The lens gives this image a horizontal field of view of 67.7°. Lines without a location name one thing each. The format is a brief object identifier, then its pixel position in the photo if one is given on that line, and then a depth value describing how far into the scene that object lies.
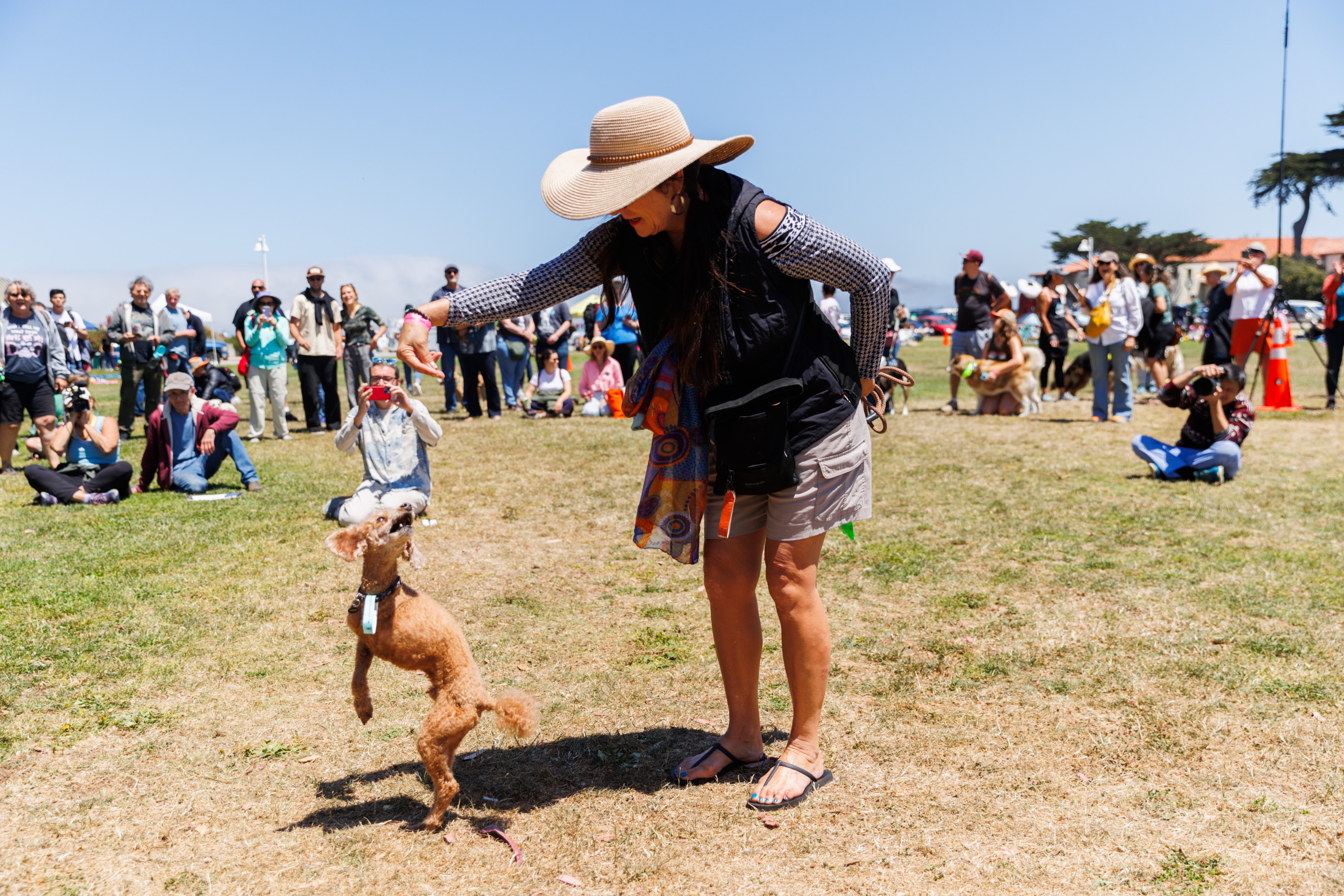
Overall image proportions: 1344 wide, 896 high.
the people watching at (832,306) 10.67
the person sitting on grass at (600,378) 13.86
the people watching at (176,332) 11.66
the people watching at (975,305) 13.07
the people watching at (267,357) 11.52
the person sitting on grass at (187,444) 8.38
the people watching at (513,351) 13.79
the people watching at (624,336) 13.95
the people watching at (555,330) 14.57
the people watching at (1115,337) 11.41
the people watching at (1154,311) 12.64
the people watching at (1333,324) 12.30
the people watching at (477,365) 12.77
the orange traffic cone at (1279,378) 12.45
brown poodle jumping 2.80
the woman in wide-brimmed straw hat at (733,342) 2.73
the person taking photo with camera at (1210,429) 7.89
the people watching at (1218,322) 12.05
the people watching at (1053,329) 13.84
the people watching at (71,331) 12.43
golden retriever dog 12.98
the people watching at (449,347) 12.80
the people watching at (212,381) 11.03
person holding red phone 6.24
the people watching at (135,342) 11.41
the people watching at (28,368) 9.18
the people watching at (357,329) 12.20
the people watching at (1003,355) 12.88
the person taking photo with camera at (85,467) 7.89
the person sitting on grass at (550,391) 13.75
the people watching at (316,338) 11.80
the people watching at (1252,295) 11.62
